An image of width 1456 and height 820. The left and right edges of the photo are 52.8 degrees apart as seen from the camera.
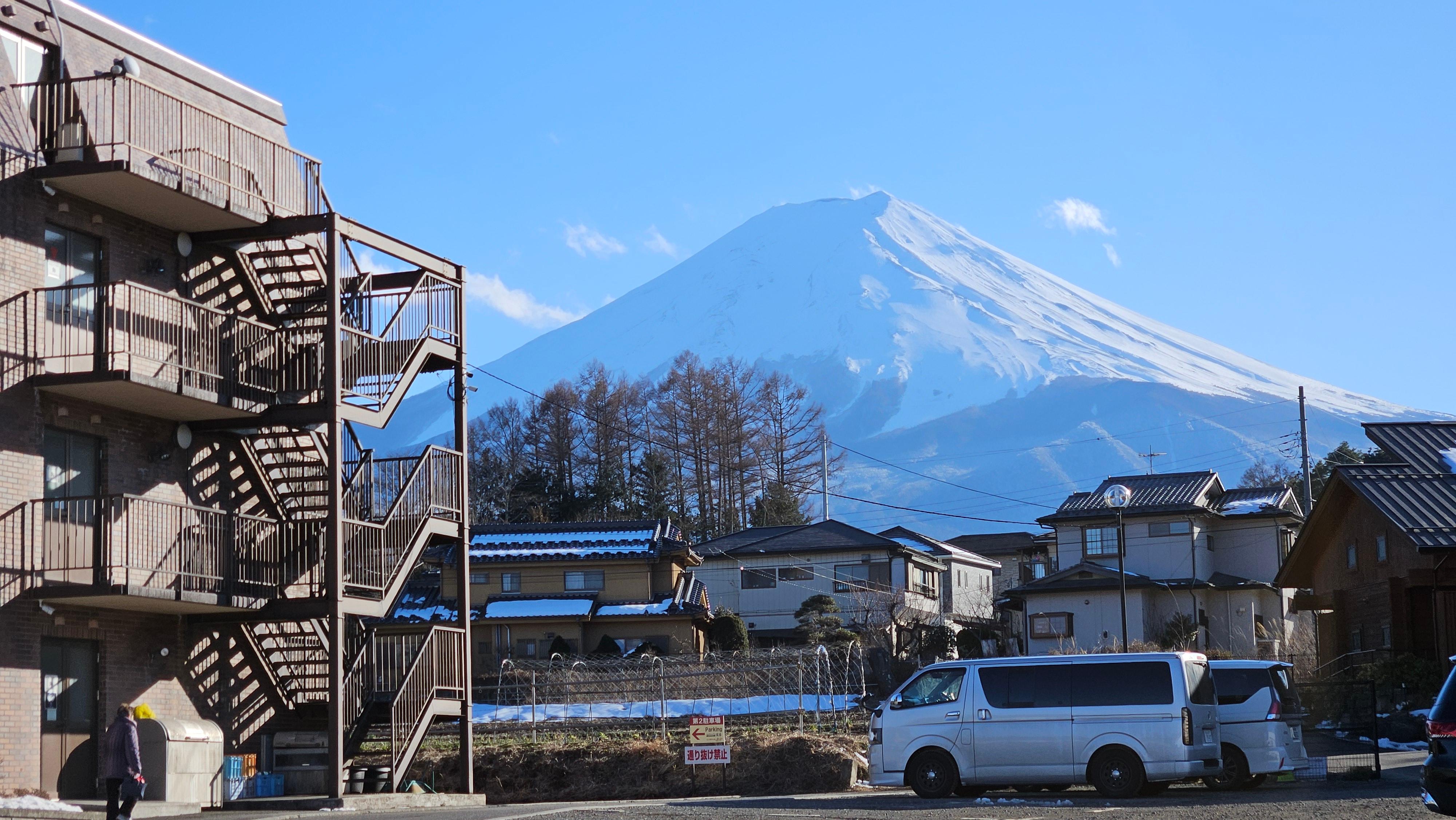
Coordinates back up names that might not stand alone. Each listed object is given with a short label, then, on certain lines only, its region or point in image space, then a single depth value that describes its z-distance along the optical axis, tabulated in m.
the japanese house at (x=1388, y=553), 30.53
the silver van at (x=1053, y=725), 18.92
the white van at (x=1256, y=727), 20.47
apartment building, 19.30
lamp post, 34.59
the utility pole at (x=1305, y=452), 54.59
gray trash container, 19.89
